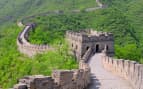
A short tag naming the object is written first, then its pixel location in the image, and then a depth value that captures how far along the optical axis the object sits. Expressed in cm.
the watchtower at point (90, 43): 4759
